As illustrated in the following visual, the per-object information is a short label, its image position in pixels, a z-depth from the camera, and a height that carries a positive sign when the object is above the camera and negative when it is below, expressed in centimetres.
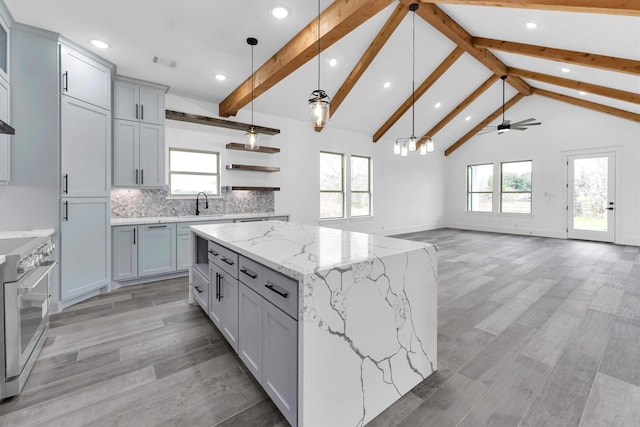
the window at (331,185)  694 +61
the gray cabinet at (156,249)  386 -57
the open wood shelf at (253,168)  515 +79
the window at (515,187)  839 +71
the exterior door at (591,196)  693 +37
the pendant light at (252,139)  330 +83
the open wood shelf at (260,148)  508 +116
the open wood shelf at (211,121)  457 +155
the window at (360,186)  756 +66
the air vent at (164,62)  357 +192
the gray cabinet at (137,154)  386 +78
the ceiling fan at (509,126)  621 +190
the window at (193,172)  474 +64
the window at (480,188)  918 +75
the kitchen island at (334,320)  130 -60
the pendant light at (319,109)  238 +87
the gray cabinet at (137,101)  383 +154
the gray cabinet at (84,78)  301 +150
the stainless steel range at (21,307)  169 -65
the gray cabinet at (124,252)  367 -59
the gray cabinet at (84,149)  303 +68
